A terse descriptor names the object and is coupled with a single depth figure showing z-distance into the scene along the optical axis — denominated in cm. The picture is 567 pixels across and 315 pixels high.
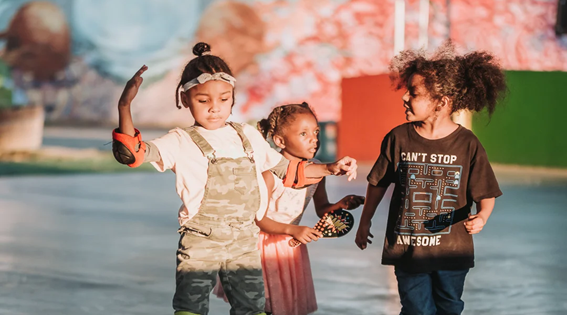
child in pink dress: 748
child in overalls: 630
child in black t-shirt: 666
